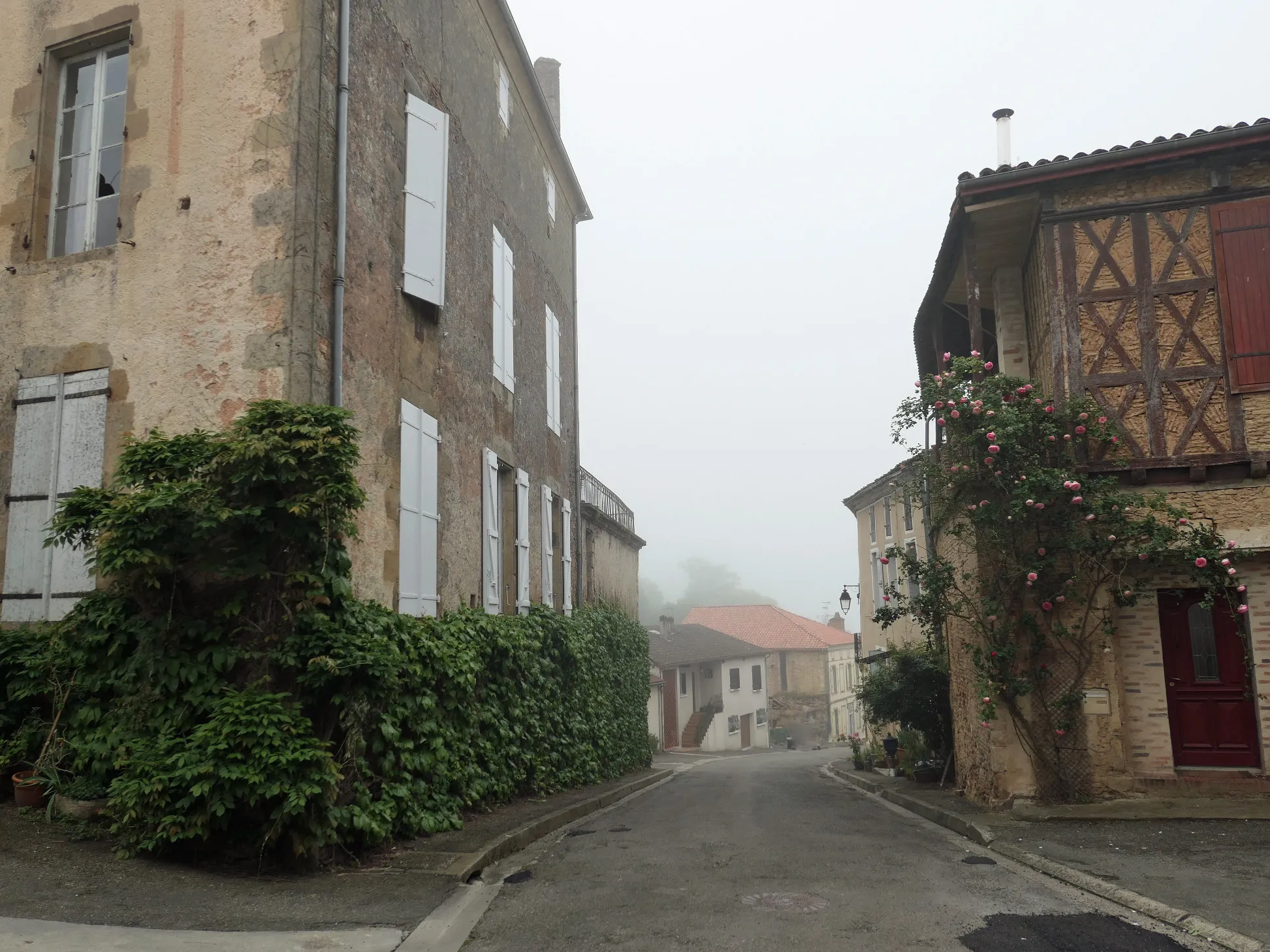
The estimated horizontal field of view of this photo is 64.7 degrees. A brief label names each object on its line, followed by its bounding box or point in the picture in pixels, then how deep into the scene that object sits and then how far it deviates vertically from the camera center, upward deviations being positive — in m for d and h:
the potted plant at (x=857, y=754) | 20.53 -2.08
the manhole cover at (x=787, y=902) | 5.92 -1.48
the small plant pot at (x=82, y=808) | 7.02 -0.98
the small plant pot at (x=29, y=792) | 7.14 -0.88
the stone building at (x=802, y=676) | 52.19 -1.22
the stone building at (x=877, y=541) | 29.47 +3.55
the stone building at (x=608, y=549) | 18.58 +2.18
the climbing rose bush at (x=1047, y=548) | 9.59 +0.95
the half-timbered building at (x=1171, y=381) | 9.68 +2.62
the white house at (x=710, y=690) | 42.00 -1.55
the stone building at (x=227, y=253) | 7.99 +3.45
